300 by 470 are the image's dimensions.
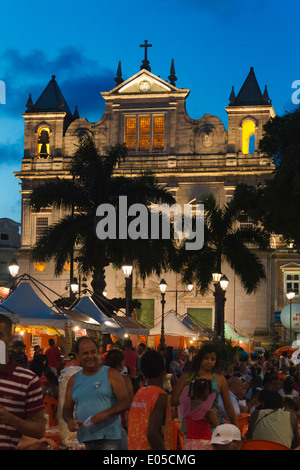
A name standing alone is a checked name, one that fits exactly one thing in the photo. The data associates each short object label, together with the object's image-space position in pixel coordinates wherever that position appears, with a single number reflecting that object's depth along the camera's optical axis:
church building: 58.91
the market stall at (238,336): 50.25
